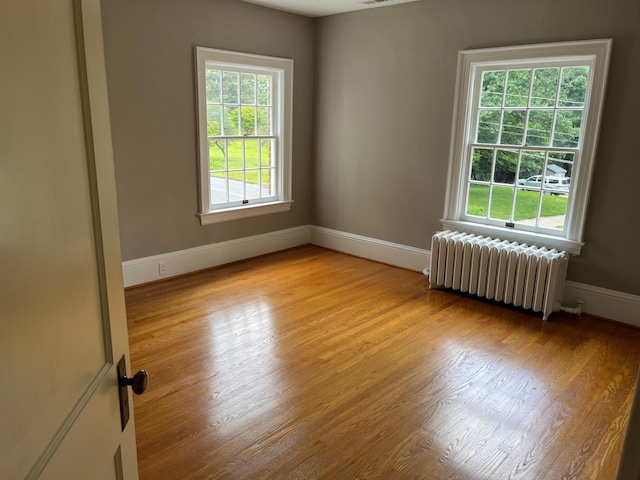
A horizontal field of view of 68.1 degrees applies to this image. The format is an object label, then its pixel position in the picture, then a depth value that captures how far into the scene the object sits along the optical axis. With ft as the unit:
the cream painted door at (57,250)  1.89
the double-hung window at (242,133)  15.24
